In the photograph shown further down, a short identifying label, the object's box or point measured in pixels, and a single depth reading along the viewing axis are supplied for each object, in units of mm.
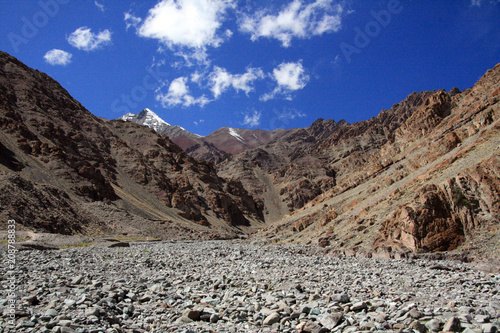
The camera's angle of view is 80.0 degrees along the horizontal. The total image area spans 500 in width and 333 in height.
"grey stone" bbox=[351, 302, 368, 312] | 8664
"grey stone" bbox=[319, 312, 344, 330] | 7523
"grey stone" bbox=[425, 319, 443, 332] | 6834
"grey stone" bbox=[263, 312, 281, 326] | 8203
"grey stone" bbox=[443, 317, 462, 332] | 6672
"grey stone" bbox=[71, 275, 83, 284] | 12239
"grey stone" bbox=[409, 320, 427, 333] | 6892
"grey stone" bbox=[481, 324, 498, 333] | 6372
